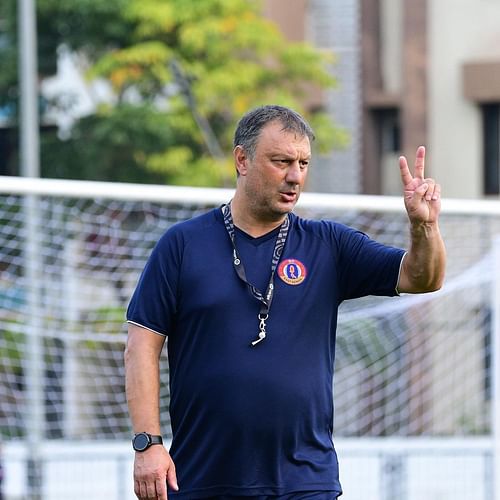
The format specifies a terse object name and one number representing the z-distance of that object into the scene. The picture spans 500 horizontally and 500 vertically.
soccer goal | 20.31
